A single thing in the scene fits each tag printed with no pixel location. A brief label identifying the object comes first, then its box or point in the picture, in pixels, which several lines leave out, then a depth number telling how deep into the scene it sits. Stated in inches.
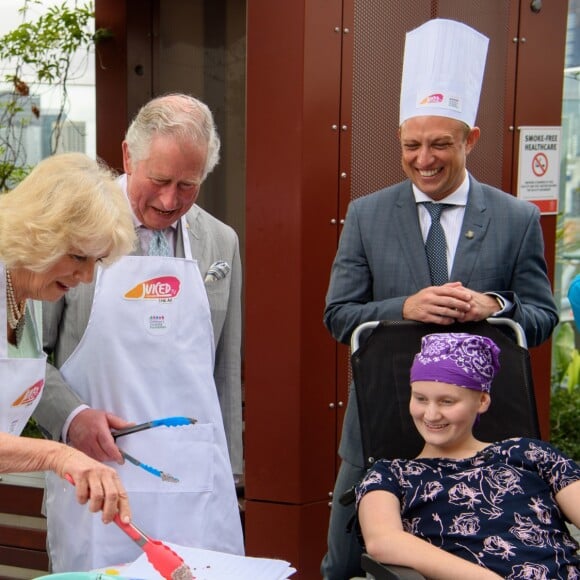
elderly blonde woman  86.2
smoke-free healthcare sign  190.9
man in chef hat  124.3
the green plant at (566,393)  261.1
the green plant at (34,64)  256.4
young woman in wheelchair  103.6
